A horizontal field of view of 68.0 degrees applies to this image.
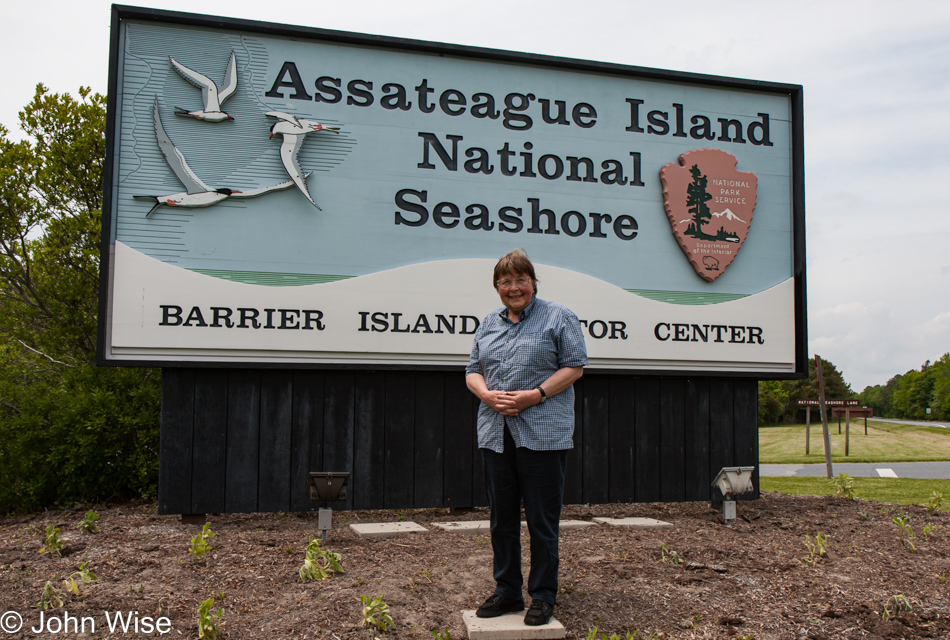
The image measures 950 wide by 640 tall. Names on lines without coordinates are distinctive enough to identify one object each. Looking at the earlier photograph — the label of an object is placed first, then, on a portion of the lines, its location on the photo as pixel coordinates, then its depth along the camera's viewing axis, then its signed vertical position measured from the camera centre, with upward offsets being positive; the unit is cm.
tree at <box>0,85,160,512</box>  598 +79
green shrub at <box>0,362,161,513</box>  565 -58
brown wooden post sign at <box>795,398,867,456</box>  1577 -61
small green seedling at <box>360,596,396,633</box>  284 -98
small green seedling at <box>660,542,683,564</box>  392 -101
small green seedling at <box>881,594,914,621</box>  317 -103
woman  296 -21
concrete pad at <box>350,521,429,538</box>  469 -106
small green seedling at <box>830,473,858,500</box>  635 -100
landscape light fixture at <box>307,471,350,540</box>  441 -73
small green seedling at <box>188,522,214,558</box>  386 -95
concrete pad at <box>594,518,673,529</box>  510 -109
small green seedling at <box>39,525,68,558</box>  390 -96
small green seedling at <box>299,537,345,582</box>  349 -97
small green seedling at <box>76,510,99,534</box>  449 -99
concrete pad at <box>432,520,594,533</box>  481 -106
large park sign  495 +134
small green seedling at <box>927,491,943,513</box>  555 -98
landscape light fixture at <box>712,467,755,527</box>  520 -80
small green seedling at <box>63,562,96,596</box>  311 -95
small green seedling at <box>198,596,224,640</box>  268 -96
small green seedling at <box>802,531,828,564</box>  400 -98
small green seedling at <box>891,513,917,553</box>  438 -101
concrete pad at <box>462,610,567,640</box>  281 -102
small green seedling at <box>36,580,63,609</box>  299 -98
